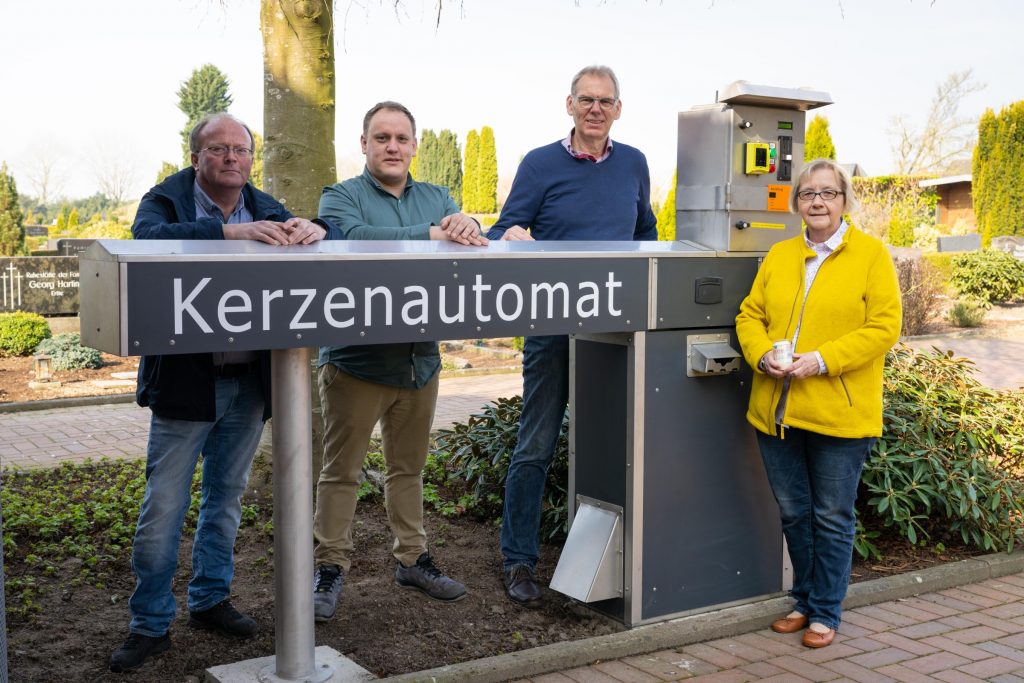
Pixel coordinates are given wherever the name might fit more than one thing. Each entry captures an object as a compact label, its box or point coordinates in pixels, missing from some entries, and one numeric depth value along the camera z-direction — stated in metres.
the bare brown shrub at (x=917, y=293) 16.49
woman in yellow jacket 3.76
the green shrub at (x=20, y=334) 13.32
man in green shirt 3.78
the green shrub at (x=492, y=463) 4.96
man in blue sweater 4.07
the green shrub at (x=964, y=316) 18.00
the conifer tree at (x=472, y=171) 54.28
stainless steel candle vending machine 3.91
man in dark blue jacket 3.30
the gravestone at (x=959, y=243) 29.24
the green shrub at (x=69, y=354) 12.36
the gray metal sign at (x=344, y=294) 2.77
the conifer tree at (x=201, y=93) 66.62
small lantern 11.46
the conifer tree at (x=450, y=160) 60.25
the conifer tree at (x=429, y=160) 61.53
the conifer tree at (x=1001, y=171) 29.09
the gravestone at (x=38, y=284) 15.38
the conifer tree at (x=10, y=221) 24.31
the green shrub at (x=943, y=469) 4.94
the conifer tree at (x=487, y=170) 53.22
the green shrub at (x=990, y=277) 21.38
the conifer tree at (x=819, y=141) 27.70
